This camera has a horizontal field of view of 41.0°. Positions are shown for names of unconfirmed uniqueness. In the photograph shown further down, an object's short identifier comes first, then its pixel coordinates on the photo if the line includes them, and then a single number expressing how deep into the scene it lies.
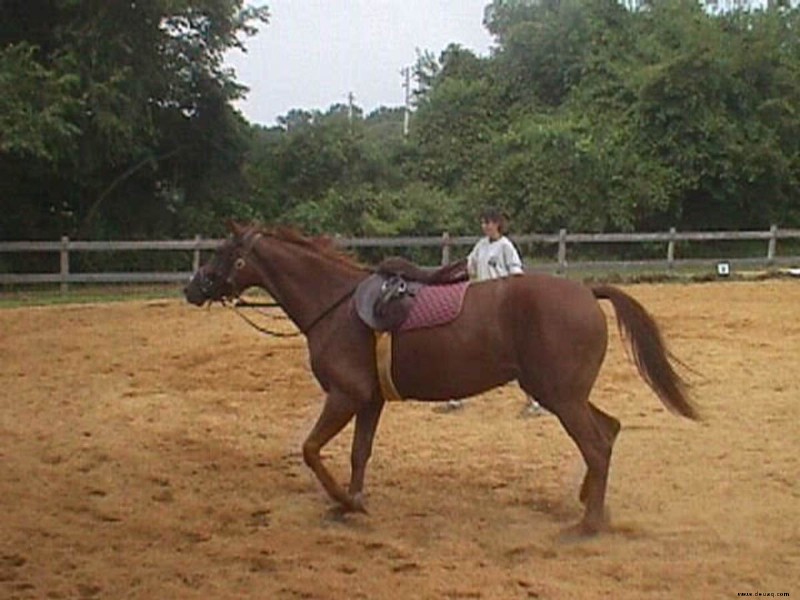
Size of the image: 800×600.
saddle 6.47
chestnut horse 6.17
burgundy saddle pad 6.43
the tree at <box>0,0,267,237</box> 20.45
